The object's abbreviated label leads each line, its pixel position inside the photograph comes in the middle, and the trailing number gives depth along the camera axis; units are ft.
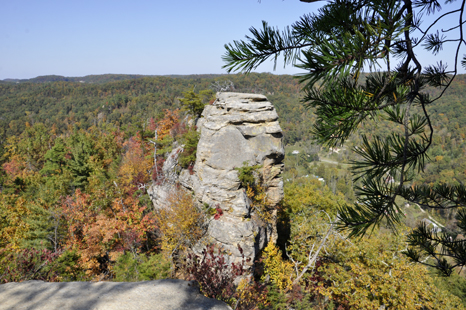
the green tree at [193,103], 63.77
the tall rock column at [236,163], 40.57
